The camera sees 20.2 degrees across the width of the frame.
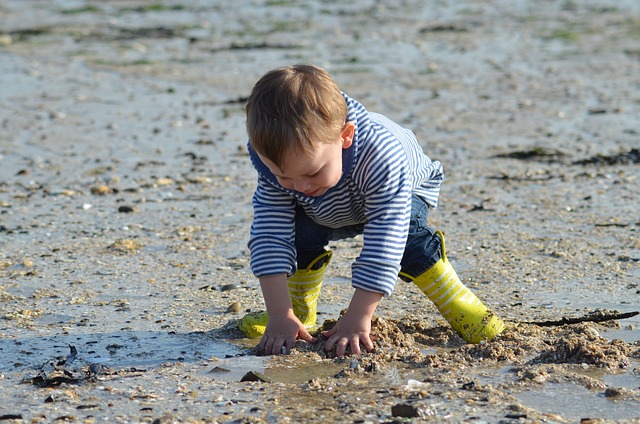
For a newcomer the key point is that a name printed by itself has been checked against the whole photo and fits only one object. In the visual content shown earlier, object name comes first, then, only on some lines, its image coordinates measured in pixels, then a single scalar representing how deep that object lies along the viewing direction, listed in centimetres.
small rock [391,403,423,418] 528
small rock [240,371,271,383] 598
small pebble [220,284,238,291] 799
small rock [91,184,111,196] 1131
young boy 590
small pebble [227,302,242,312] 749
